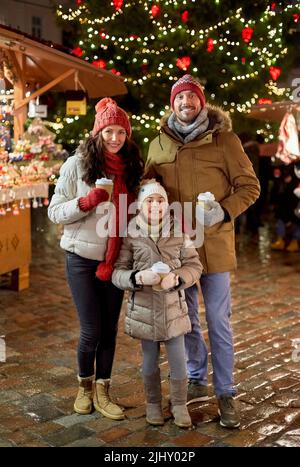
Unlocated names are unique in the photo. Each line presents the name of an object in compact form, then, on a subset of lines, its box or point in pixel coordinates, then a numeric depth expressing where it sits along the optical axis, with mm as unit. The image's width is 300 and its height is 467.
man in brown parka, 3848
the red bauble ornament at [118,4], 10234
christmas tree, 10422
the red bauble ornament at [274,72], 11047
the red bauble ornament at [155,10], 10133
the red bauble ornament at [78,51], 11305
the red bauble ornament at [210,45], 10383
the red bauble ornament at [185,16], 10281
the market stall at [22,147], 6920
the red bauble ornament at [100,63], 11008
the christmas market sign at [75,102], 8242
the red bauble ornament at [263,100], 11060
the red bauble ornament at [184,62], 10398
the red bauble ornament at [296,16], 11055
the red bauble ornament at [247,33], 10453
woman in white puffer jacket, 3777
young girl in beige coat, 3654
